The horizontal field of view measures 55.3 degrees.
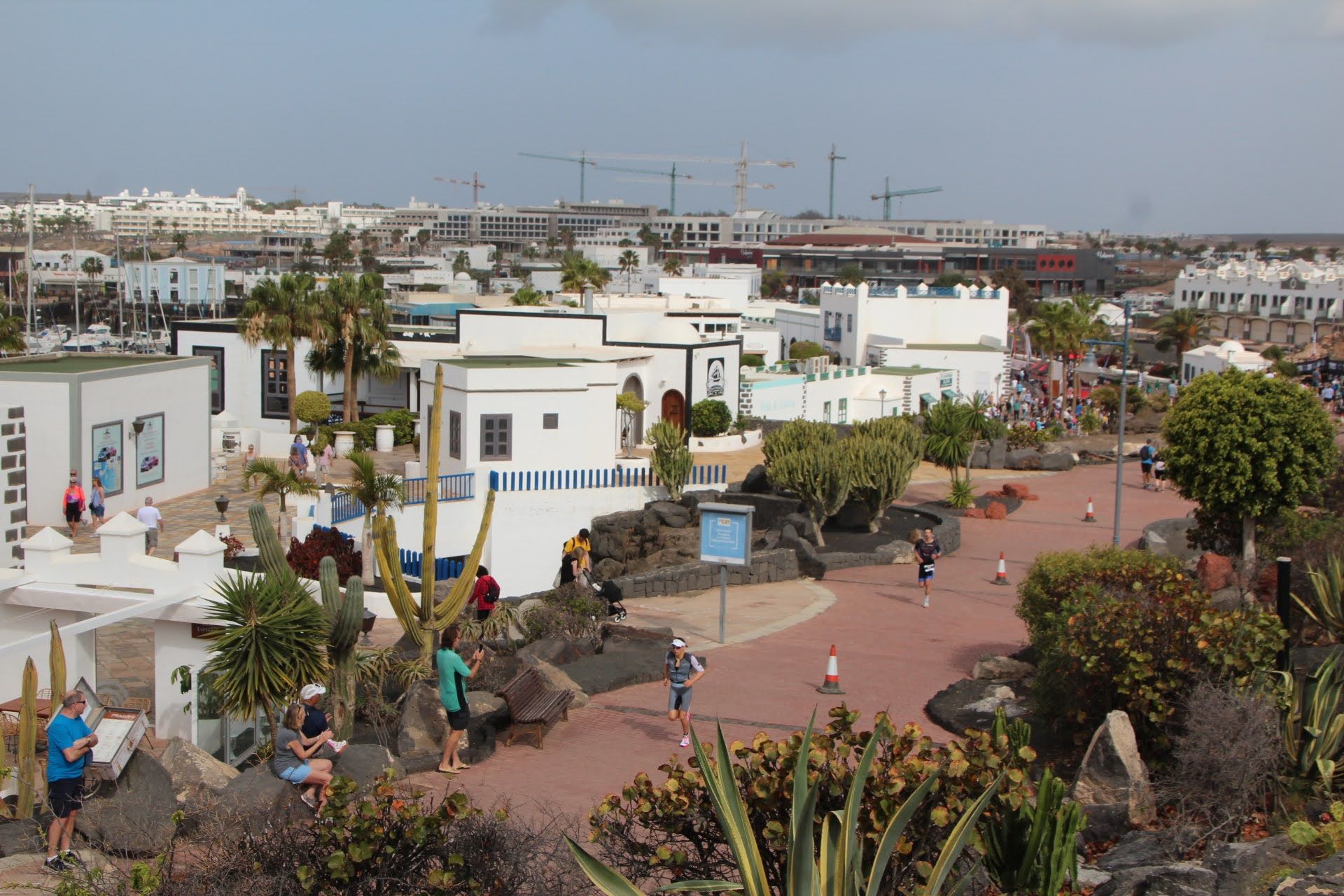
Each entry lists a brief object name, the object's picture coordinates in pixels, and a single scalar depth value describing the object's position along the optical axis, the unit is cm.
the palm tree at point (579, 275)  6481
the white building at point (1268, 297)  9238
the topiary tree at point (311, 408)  3512
